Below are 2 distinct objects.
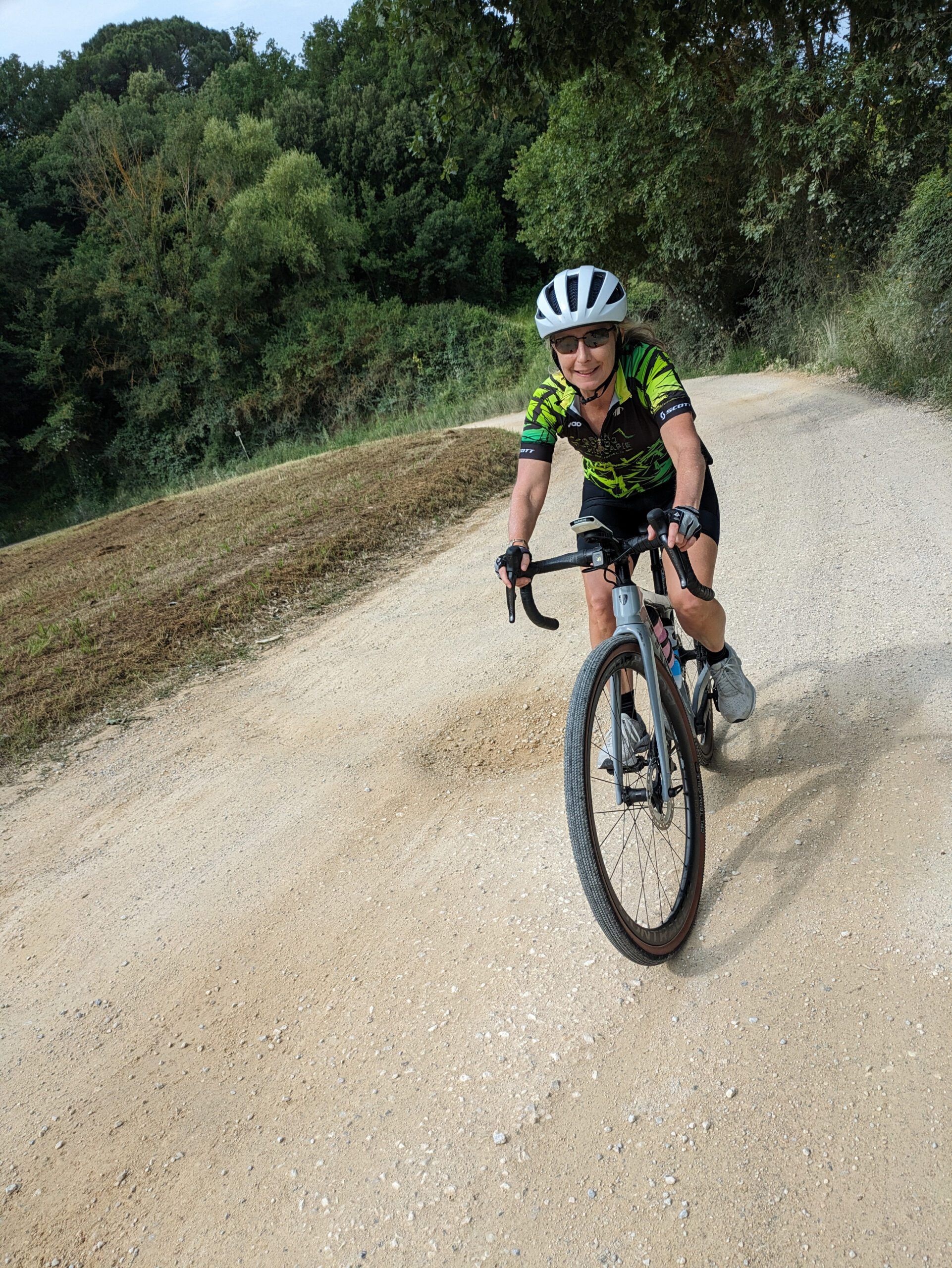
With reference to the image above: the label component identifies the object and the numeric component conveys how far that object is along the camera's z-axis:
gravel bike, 2.73
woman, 3.31
